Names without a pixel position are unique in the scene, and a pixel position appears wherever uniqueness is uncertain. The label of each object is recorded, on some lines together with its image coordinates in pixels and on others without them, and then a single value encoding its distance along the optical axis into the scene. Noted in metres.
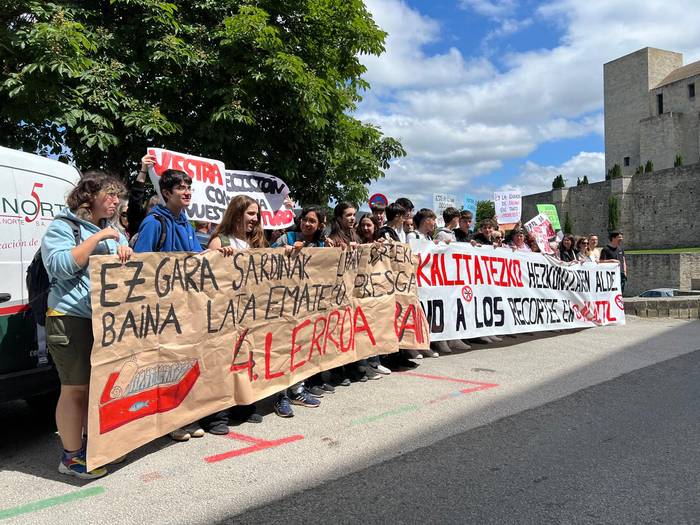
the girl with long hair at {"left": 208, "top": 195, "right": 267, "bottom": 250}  4.74
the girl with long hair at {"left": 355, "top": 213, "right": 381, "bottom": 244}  6.43
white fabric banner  7.37
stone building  65.62
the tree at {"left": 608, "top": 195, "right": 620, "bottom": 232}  56.16
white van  3.90
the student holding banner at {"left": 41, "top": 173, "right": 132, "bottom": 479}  3.55
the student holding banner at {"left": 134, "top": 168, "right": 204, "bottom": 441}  4.17
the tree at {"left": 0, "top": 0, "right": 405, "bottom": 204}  7.84
